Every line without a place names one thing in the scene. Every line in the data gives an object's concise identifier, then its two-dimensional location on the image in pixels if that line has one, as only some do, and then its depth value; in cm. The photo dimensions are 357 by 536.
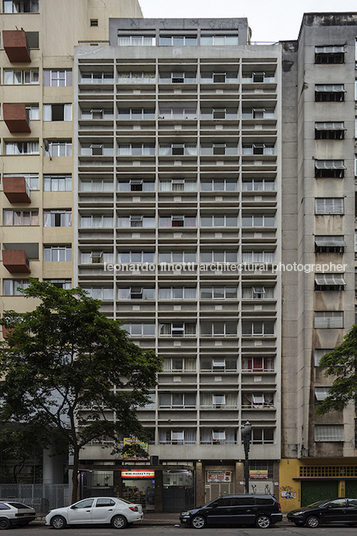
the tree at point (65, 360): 2981
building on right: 4100
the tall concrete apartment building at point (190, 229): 4197
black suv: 2691
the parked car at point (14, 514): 2728
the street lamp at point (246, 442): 2964
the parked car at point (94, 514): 2666
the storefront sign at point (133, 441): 4020
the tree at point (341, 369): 3177
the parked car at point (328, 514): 2744
